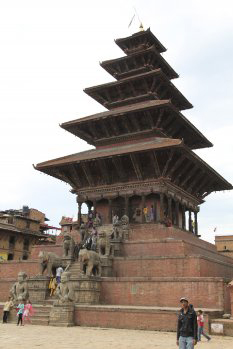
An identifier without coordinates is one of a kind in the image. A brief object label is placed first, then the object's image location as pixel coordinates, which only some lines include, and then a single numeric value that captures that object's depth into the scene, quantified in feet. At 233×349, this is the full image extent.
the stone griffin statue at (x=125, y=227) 80.06
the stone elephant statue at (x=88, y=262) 63.10
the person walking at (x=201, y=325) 41.32
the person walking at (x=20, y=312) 54.65
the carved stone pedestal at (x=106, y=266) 67.10
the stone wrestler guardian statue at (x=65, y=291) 55.06
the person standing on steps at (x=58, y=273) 66.52
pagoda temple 88.53
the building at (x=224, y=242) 214.94
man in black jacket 24.99
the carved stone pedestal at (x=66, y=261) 70.03
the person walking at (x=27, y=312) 55.83
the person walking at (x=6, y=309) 58.80
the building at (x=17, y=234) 178.60
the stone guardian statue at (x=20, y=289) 61.26
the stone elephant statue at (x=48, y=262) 68.69
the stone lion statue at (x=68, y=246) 71.97
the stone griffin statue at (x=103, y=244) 70.54
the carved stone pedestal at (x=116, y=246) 74.16
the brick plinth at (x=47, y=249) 84.44
